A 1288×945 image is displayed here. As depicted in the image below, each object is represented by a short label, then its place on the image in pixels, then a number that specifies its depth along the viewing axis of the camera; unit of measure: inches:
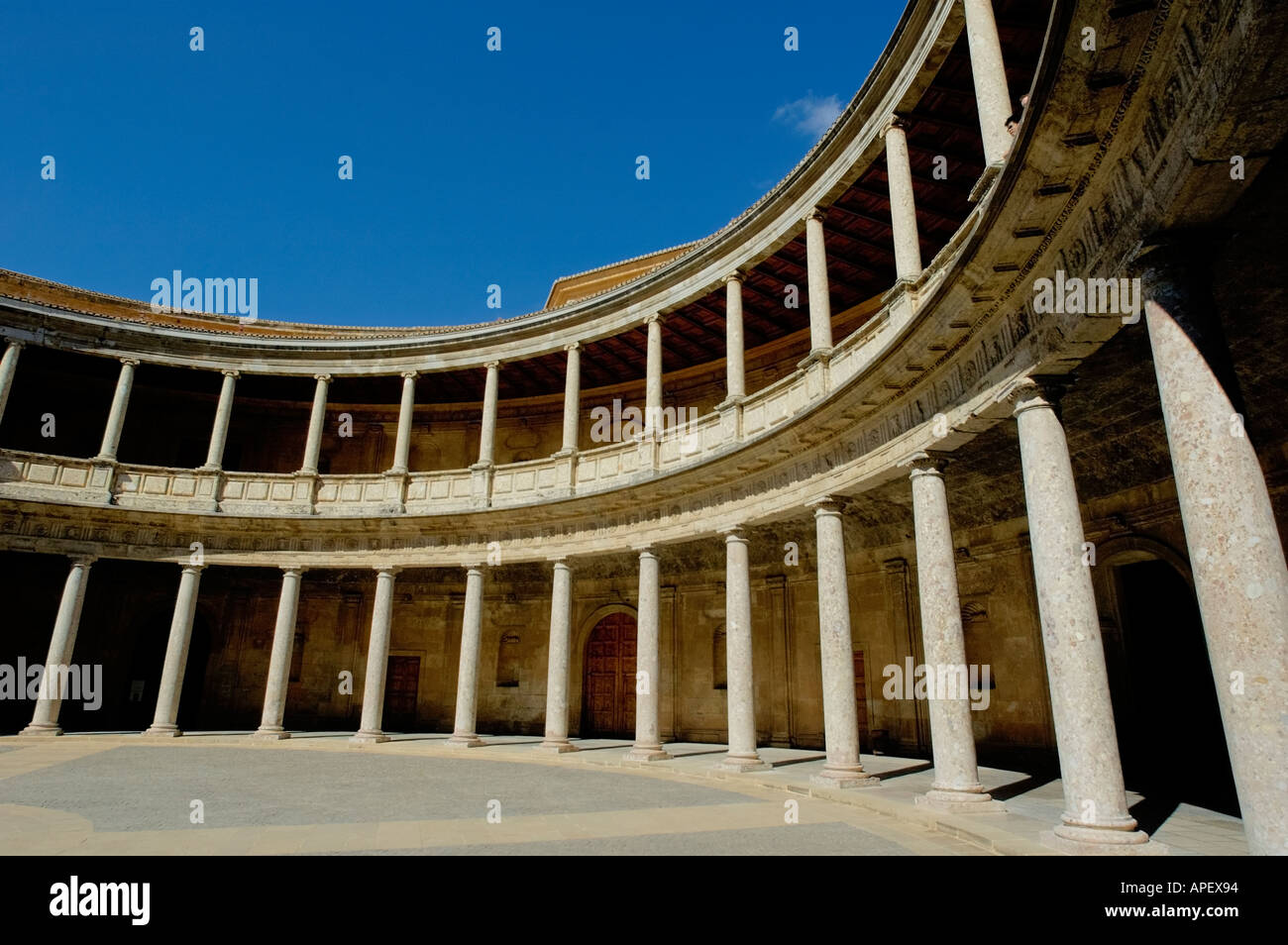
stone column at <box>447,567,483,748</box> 704.4
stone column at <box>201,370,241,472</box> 808.3
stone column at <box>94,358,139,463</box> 780.6
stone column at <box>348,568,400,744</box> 722.2
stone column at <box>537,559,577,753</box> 658.2
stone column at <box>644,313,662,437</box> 657.6
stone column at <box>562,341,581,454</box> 722.1
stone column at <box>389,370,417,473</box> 794.8
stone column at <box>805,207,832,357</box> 513.3
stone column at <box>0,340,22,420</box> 758.5
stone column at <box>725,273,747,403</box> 594.2
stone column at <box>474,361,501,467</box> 775.1
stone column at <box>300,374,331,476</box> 812.6
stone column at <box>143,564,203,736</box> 737.6
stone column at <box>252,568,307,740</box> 739.4
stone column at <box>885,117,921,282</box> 436.5
